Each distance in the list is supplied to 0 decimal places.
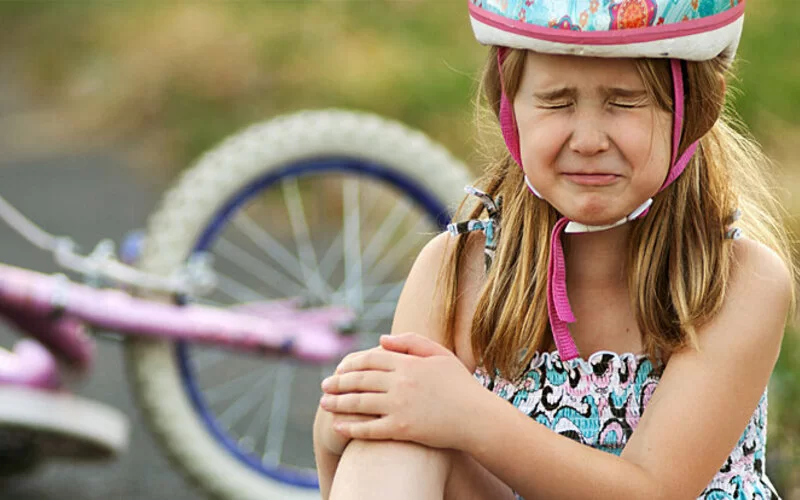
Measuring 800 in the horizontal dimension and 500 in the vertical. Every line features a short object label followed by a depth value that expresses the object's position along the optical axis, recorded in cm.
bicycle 677
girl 396
